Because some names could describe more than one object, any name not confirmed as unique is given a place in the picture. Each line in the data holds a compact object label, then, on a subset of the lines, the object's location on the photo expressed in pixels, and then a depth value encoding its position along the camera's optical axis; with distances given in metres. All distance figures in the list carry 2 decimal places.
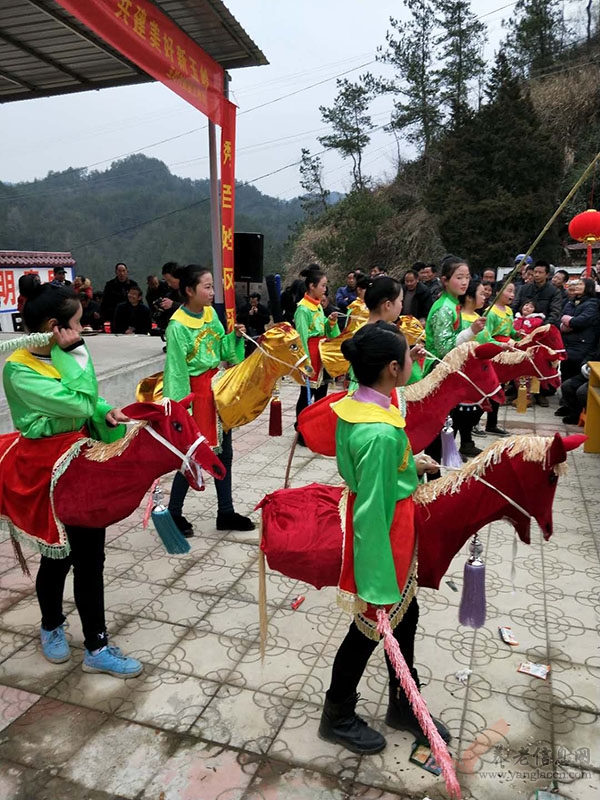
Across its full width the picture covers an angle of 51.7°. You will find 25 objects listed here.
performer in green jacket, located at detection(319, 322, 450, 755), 1.77
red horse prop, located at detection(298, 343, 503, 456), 3.47
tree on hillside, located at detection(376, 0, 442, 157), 22.83
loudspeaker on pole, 9.41
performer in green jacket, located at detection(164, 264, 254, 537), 3.52
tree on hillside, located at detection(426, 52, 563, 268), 16.88
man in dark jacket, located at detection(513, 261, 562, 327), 7.58
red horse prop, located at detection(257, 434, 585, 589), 1.84
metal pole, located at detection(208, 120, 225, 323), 6.38
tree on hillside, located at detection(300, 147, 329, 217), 27.86
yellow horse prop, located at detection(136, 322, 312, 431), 3.74
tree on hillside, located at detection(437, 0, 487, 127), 22.14
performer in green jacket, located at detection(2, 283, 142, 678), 2.31
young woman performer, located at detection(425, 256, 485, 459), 4.50
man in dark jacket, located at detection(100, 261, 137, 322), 8.93
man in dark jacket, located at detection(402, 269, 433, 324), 8.12
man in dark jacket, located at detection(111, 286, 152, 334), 8.89
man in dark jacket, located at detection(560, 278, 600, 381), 6.84
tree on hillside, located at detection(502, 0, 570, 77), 23.31
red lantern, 8.15
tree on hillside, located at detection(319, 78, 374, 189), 24.27
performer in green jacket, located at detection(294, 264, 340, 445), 5.45
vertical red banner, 6.33
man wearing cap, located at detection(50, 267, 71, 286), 8.99
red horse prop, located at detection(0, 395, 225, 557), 2.33
